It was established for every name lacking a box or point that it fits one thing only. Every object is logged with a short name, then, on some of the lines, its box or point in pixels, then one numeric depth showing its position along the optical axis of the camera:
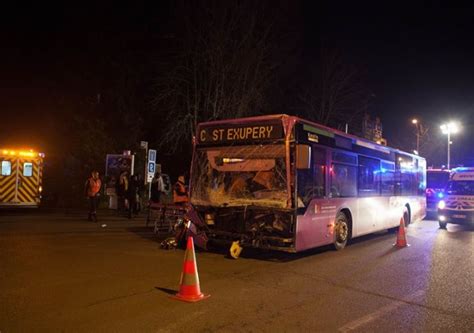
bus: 9.41
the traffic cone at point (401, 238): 12.34
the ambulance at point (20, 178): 18.47
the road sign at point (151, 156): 20.08
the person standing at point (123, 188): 19.38
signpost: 20.05
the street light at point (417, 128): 43.71
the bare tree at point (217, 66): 24.78
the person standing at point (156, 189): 17.12
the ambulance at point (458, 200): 16.45
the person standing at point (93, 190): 16.44
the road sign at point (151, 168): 20.11
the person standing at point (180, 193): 13.50
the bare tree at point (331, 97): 34.25
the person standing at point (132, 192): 18.61
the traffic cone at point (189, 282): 6.45
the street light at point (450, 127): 40.22
